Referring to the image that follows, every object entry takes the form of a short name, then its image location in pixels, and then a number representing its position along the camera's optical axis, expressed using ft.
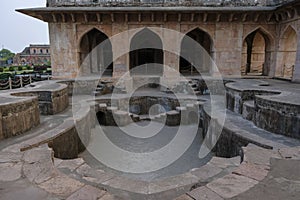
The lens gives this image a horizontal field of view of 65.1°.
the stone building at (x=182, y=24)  42.63
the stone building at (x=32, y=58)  162.50
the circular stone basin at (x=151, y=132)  18.90
